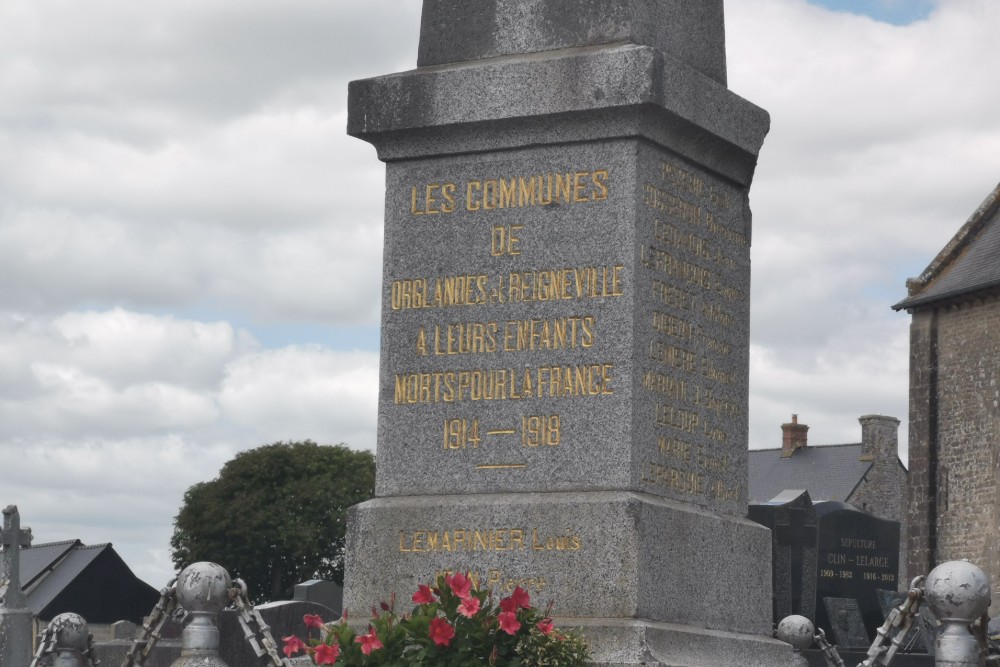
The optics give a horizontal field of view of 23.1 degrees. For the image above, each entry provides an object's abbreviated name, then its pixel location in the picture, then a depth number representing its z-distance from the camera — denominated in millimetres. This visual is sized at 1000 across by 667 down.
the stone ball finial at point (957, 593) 10177
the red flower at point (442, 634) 11130
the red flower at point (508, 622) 11110
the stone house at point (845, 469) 84477
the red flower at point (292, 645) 11905
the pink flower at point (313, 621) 12048
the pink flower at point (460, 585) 11212
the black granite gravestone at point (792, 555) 27418
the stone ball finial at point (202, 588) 11467
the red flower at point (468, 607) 11192
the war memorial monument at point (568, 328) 12914
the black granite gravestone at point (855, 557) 29600
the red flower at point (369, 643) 11365
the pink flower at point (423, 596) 11314
